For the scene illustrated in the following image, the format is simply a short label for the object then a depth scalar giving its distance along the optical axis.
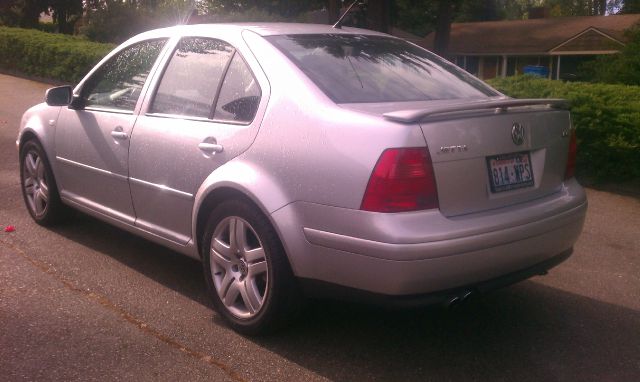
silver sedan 3.69
